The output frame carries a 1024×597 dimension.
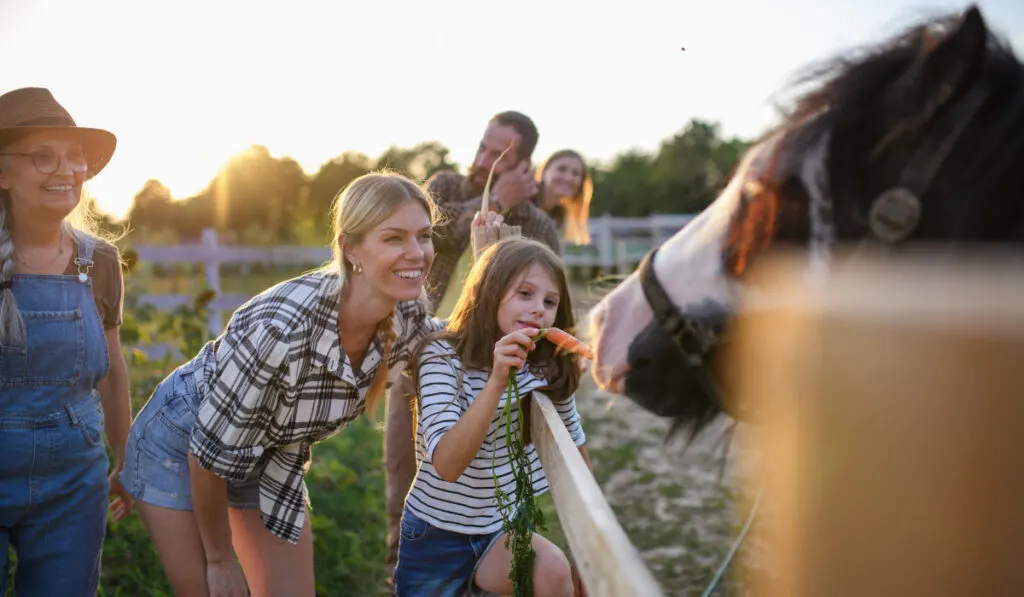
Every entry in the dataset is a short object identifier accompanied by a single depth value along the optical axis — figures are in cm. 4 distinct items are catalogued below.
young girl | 214
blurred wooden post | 52
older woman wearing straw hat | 215
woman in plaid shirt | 217
